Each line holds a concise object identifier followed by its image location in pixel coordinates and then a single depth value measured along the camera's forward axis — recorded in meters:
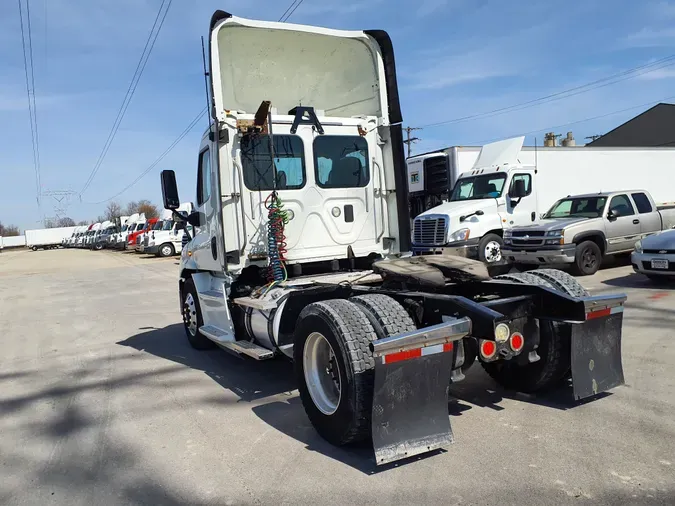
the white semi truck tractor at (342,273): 3.69
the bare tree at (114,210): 118.53
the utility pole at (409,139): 53.32
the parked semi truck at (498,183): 13.62
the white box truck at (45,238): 91.06
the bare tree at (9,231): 156.14
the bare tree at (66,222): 147.98
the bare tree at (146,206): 98.81
